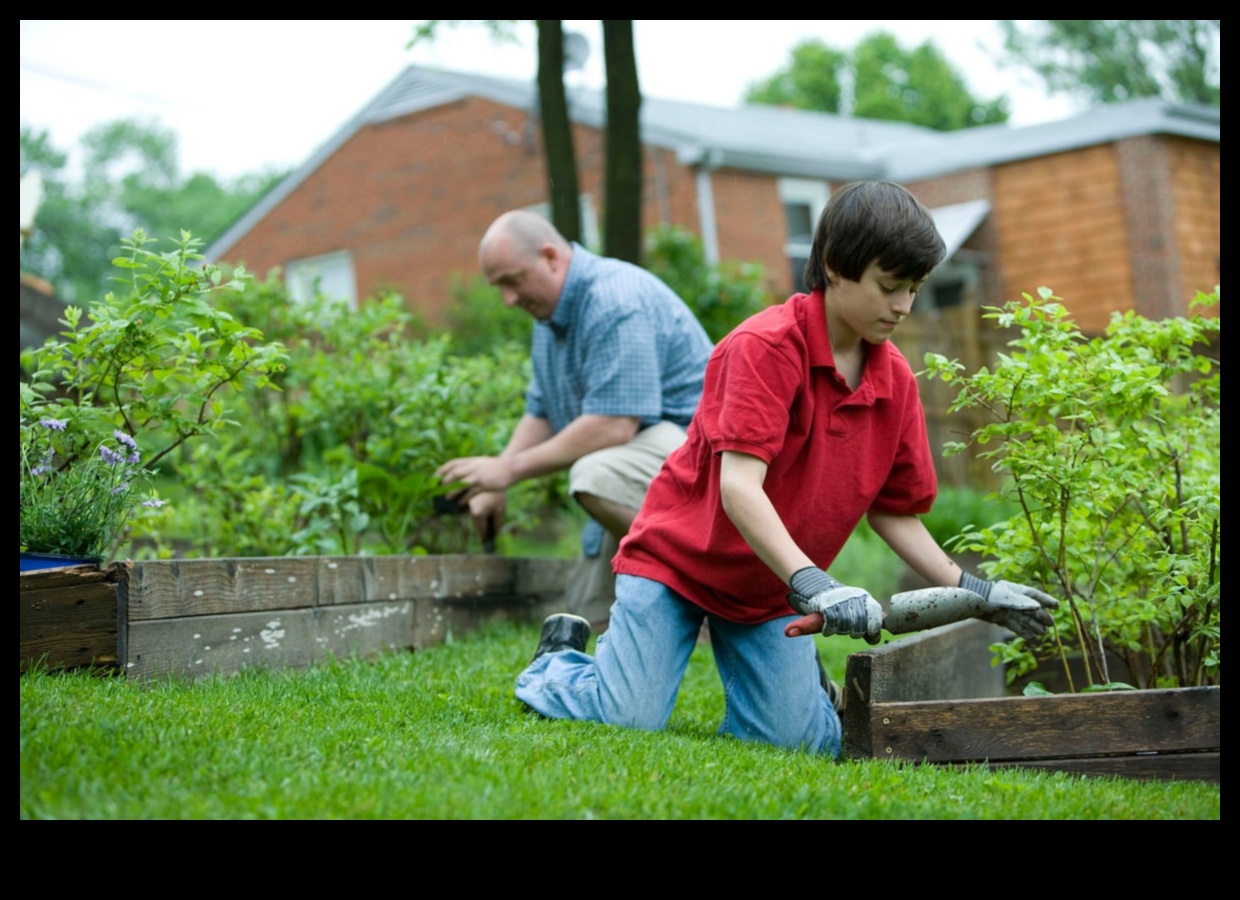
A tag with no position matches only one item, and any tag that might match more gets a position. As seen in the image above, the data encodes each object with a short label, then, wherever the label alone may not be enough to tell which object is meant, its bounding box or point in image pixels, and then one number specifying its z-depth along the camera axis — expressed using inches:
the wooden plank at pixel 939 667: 135.9
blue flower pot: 135.8
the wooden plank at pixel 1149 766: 124.2
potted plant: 137.7
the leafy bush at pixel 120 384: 139.5
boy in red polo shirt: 122.4
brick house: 687.1
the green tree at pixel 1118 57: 1065.5
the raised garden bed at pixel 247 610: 133.3
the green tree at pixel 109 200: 1583.4
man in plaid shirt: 196.1
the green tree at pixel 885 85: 1868.8
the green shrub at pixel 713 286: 494.9
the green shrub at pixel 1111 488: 135.6
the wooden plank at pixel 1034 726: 125.4
